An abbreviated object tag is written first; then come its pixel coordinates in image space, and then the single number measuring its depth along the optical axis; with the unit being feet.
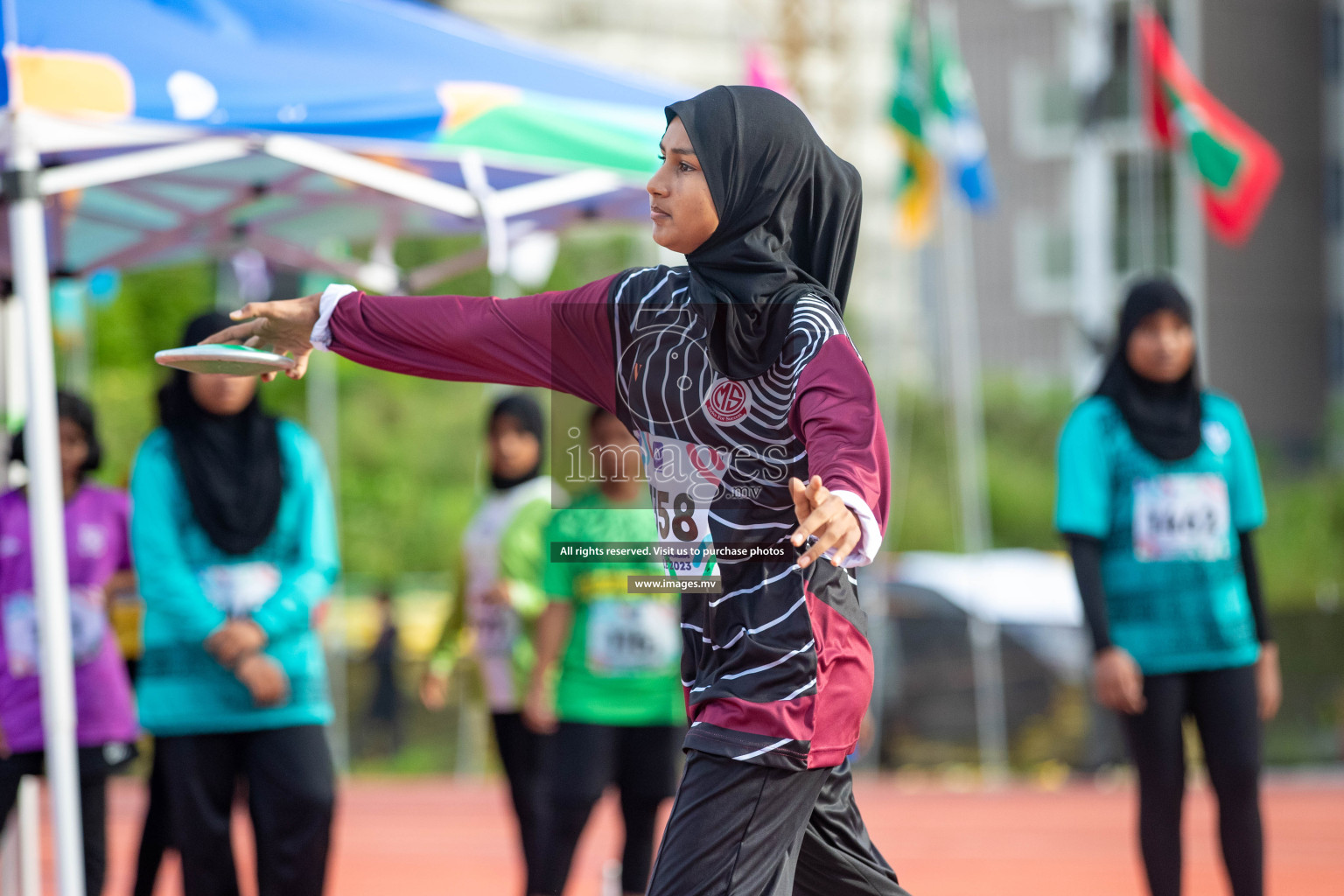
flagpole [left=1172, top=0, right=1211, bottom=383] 179.42
